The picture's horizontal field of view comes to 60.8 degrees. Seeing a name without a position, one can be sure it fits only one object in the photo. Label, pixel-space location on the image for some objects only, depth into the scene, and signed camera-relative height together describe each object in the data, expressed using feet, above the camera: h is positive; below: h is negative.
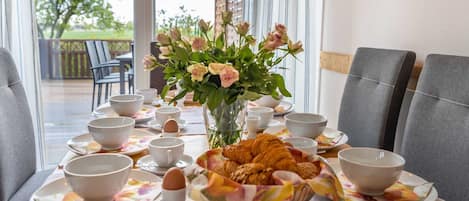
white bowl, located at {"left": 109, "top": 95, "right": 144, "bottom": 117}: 5.29 -0.74
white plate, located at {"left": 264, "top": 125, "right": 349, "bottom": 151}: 4.62 -0.96
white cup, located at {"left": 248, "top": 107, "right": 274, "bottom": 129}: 5.06 -0.82
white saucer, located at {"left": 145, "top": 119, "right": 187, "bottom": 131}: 5.01 -0.95
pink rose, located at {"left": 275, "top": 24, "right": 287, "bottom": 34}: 3.68 +0.20
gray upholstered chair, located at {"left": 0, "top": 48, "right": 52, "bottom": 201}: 4.62 -1.16
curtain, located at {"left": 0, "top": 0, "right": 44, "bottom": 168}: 8.20 +0.10
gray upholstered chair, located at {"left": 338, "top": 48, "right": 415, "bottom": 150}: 5.32 -0.62
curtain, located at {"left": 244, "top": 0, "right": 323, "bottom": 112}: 9.89 +0.37
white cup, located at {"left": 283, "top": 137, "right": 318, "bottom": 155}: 3.47 -0.83
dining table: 3.70 -1.01
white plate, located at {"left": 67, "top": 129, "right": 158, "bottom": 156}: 3.92 -0.97
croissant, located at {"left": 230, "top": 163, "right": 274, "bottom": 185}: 2.30 -0.72
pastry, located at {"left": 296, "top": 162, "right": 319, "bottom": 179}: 2.43 -0.73
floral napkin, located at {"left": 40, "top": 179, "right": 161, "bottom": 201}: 2.82 -1.04
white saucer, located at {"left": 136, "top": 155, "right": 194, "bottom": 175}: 3.42 -1.01
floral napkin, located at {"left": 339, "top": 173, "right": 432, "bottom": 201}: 2.87 -1.04
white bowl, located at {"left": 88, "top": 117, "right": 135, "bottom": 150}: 3.84 -0.82
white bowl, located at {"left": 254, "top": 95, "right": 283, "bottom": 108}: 6.18 -0.79
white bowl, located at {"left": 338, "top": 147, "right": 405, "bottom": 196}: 2.85 -0.88
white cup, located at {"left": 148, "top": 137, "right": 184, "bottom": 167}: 3.37 -0.86
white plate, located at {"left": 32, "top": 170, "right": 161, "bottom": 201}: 2.81 -1.02
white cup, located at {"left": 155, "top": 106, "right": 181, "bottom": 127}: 4.95 -0.80
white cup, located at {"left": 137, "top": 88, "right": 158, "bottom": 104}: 6.40 -0.71
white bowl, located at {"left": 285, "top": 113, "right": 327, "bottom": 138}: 4.34 -0.83
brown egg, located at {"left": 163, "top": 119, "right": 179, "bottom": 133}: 4.20 -0.80
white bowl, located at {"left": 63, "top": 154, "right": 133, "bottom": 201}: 2.60 -0.86
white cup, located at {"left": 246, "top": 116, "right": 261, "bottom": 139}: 4.62 -0.86
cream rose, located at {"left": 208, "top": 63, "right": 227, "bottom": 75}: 3.30 -0.14
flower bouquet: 3.64 -0.20
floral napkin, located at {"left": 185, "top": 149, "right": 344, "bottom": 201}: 2.18 -0.76
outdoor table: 10.53 -0.33
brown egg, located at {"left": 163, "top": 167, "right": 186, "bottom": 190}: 2.54 -0.82
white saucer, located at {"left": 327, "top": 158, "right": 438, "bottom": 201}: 2.86 -1.01
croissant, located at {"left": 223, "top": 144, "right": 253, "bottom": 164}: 2.56 -0.67
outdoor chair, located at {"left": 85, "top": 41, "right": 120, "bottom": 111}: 10.36 -0.57
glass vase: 3.89 -0.71
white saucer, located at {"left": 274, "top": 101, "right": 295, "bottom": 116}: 5.87 -0.88
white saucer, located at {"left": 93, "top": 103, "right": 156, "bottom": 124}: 5.28 -0.88
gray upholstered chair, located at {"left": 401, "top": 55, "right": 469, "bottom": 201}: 3.78 -0.78
